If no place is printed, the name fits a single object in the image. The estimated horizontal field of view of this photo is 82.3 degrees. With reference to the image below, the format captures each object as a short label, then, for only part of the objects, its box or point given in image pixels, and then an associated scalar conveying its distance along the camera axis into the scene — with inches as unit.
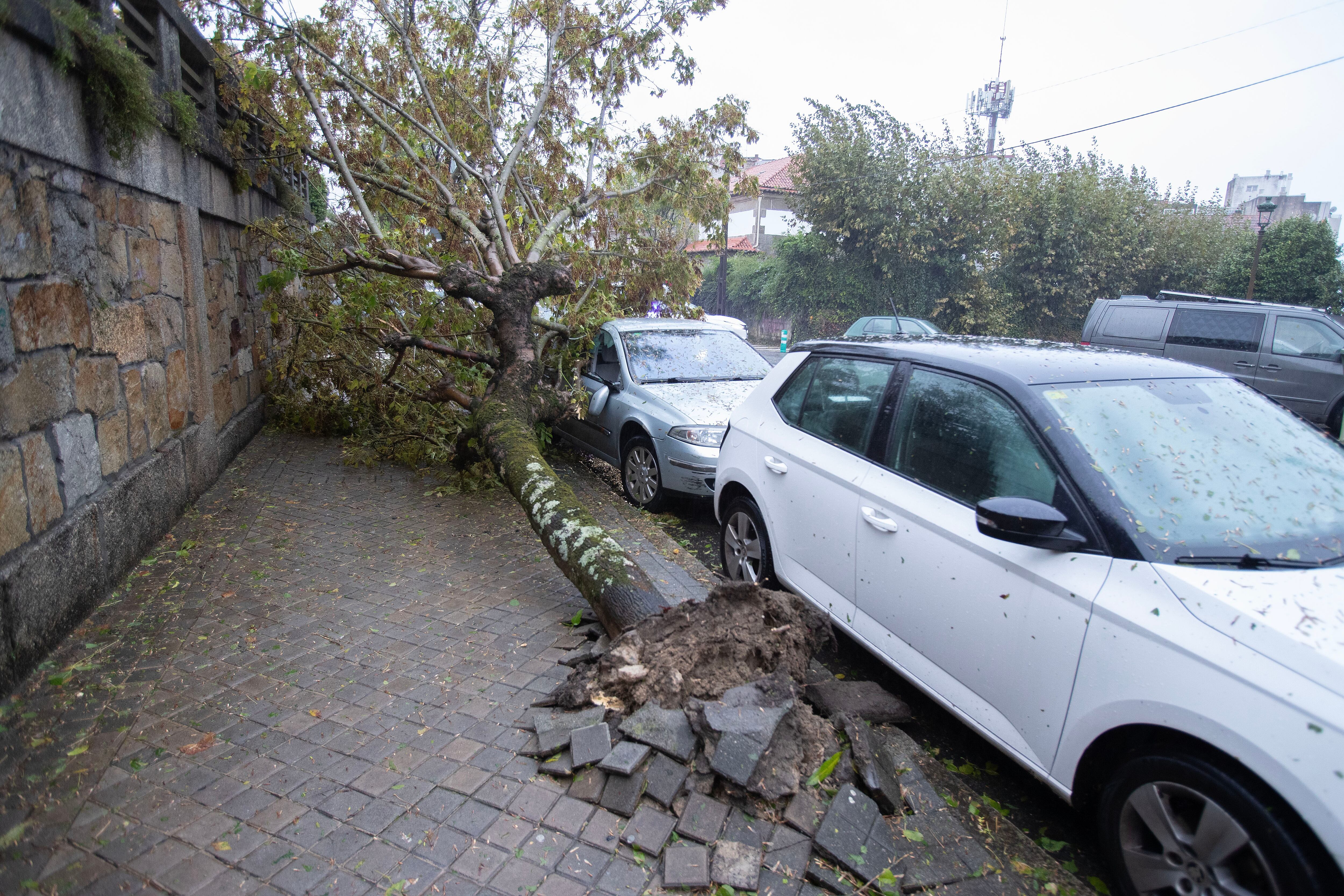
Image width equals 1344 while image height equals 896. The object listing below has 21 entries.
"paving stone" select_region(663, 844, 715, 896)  95.9
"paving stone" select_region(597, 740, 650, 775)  110.2
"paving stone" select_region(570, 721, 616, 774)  113.9
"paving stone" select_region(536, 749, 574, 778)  113.9
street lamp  820.0
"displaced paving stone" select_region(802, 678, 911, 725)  132.6
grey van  432.8
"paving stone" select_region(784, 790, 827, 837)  104.6
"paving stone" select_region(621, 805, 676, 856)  101.6
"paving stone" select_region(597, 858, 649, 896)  94.9
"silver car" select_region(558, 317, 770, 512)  259.4
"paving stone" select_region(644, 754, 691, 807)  108.2
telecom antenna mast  1785.2
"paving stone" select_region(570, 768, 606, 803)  109.7
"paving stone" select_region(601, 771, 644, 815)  107.3
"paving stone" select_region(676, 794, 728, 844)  103.0
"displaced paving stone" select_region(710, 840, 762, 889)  96.4
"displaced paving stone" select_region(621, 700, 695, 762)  113.3
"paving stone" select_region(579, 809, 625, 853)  101.9
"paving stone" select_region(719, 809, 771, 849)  102.7
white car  80.7
